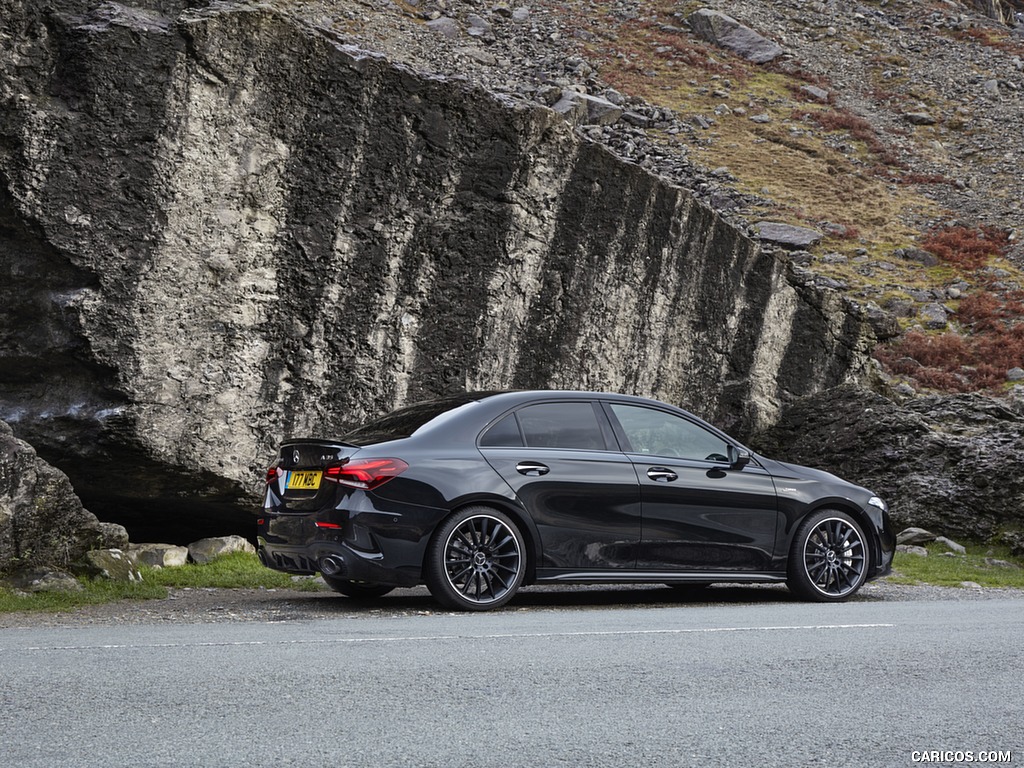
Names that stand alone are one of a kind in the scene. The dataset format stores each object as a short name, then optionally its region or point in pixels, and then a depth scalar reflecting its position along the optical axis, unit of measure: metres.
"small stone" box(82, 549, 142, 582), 9.11
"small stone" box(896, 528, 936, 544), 14.14
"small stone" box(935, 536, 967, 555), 13.85
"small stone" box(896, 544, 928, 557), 13.50
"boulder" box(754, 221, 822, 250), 32.81
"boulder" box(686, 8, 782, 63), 47.56
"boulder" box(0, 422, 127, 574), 8.83
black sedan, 7.74
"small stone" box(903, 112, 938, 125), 43.44
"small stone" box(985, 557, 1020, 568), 13.11
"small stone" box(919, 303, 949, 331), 29.86
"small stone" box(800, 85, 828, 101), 44.38
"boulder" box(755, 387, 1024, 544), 14.55
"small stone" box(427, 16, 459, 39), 42.41
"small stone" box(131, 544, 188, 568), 10.57
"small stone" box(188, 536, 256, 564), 11.01
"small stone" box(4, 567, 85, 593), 8.63
